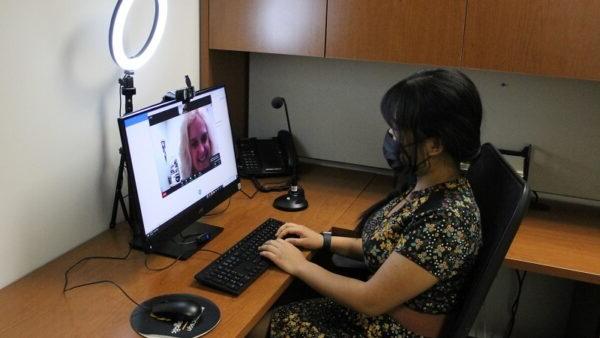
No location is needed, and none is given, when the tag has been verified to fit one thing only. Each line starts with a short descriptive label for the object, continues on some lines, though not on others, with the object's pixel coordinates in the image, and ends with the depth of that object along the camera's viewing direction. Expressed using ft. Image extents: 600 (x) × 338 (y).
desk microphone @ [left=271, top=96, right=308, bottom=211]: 6.34
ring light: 4.70
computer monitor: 4.53
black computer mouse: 4.07
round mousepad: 3.91
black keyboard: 4.57
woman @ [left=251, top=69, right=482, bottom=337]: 4.29
